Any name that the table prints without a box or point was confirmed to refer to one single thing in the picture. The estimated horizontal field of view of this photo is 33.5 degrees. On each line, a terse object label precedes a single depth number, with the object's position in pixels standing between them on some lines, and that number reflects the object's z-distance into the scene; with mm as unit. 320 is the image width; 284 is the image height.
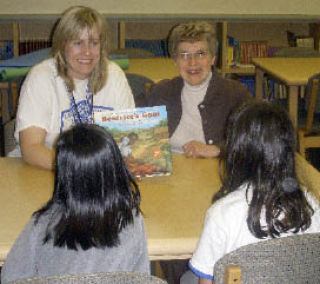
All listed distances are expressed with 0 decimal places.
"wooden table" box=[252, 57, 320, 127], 3533
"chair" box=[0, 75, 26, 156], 2287
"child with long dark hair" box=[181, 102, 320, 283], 1319
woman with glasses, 2367
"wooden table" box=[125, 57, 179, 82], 3582
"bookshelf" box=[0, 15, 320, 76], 4938
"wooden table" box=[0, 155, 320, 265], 1419
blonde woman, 2072
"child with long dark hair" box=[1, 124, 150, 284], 1257
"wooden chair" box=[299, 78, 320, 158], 3413
